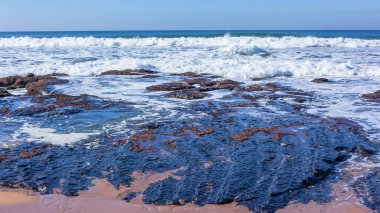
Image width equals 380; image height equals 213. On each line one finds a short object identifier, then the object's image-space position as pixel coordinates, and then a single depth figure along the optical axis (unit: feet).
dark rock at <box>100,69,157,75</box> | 58.80
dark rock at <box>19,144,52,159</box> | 22.69
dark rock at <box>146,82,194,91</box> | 45.27
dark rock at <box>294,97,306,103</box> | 39.04
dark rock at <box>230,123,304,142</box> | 26.27
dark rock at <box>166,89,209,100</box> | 40.78
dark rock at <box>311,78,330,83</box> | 53.06
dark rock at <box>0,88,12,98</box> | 41.78
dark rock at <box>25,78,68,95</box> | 43.77
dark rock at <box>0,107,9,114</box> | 33.91
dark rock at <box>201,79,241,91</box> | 46.60
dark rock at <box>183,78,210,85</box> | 50.29
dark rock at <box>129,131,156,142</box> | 25.96
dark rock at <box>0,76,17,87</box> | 48.58
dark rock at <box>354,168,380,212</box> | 17.26
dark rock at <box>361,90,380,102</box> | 40.24
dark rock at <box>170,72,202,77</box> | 57.98
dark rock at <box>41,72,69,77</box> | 58.85
